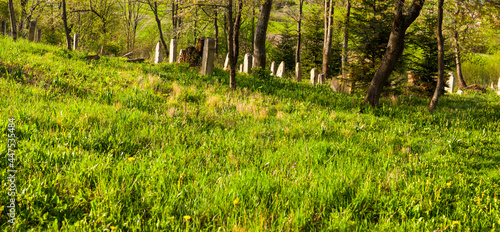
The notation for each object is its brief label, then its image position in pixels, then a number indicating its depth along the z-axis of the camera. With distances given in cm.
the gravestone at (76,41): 1808
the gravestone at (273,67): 1709
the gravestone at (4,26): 2066
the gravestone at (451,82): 1793
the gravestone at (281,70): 1556
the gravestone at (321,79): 1288
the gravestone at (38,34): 1958
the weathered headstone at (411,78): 1429
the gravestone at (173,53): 1341
